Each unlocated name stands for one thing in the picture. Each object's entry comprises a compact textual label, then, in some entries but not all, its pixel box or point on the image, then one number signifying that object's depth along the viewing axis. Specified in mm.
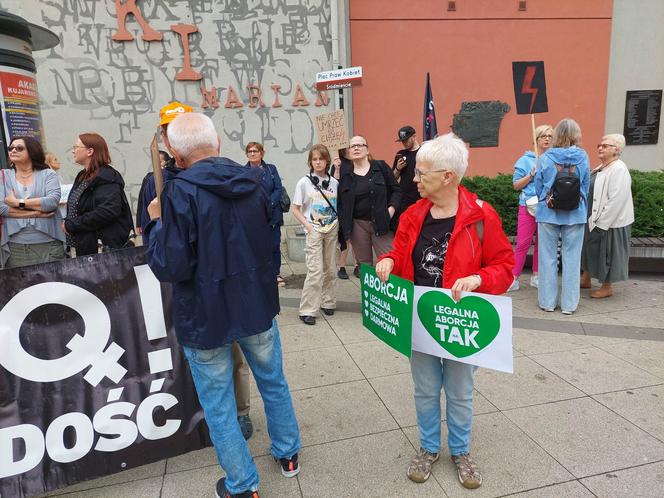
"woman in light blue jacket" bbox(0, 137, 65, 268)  3555
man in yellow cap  2785
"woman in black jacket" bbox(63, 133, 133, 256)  3354
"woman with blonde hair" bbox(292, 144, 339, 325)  4883
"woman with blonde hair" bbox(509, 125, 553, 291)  5395
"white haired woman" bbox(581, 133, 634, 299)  5055
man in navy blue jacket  1957
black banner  2234
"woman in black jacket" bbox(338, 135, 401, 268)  4922
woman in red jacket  2195
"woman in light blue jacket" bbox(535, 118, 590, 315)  4738
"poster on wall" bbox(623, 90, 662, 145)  10453
